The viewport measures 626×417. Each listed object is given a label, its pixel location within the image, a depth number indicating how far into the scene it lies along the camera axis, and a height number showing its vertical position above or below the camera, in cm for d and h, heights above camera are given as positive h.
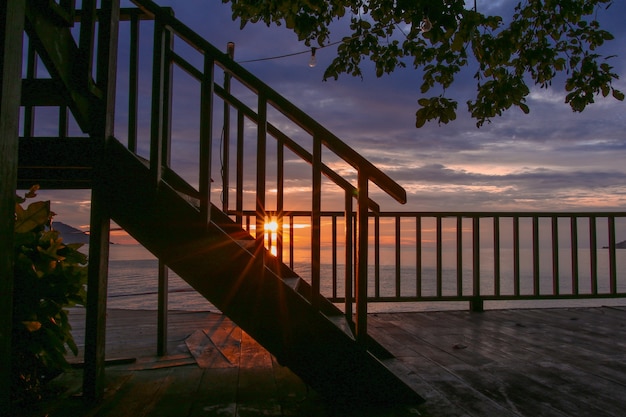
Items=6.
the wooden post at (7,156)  115 +18
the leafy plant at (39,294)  183 -30
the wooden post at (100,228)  208 -1
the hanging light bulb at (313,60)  384 +144
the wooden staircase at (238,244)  206 -6
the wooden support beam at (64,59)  174 +71
